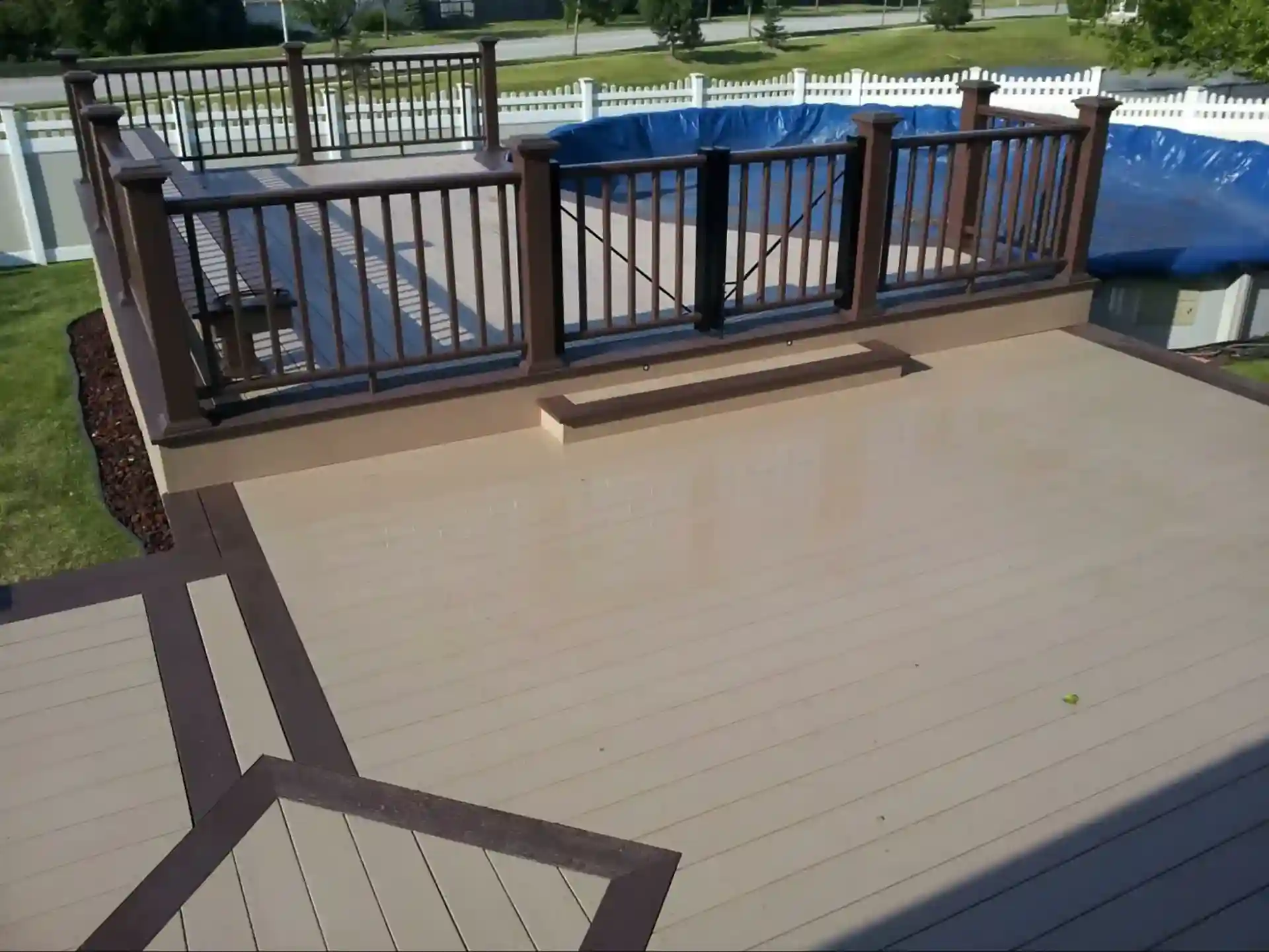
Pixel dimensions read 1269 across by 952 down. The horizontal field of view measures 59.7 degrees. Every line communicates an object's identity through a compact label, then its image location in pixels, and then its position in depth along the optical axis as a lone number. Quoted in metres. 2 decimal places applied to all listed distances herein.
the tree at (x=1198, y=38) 11.32
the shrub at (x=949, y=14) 26.86
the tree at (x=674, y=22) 22.58
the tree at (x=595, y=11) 26.28
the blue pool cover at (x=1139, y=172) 7.84
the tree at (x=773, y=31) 24.34
